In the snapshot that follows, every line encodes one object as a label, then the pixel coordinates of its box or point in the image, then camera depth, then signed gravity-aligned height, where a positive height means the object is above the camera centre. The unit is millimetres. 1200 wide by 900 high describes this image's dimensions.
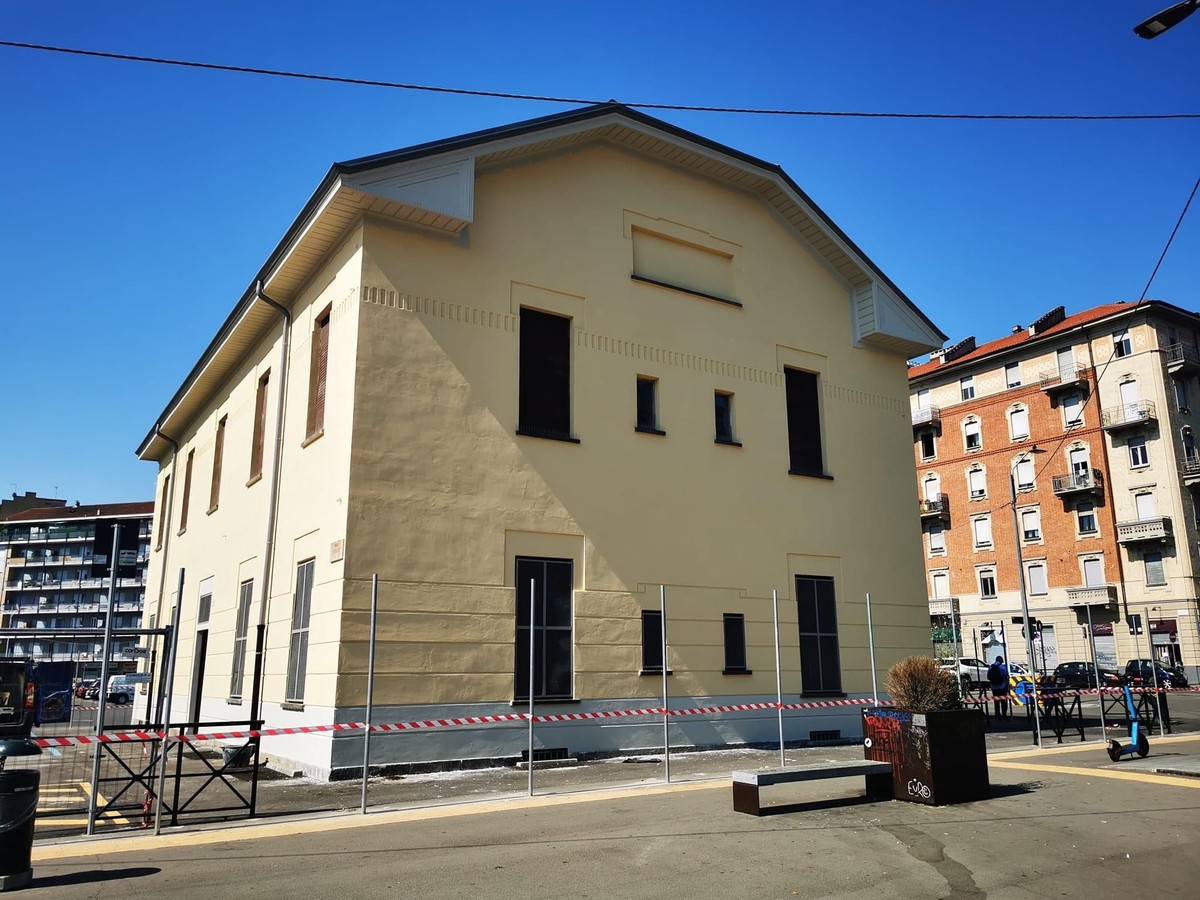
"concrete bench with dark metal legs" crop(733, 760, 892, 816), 9906 -1177
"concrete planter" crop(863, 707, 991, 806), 10438 -1020
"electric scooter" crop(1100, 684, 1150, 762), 14456 -1226
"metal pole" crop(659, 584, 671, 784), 12710 -1013
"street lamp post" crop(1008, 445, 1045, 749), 16750 +434
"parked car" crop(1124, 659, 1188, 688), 33725 -569
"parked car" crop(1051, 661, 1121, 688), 43809 -535
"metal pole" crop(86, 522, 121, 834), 9586 -186
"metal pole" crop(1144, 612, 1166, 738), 18953 -1141
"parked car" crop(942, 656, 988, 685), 25369 -196
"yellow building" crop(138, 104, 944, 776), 15094 +4143
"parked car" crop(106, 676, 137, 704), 30072 -676
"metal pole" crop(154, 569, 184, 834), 9534 -376
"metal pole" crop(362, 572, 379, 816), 10970 +113
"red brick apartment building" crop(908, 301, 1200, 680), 49656 +10142
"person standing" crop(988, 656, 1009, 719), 20250 -332
